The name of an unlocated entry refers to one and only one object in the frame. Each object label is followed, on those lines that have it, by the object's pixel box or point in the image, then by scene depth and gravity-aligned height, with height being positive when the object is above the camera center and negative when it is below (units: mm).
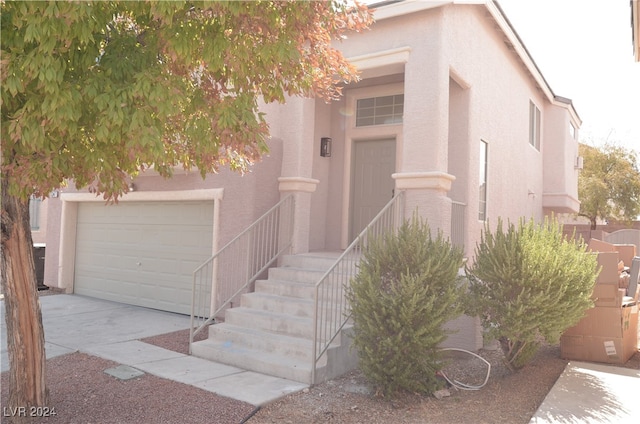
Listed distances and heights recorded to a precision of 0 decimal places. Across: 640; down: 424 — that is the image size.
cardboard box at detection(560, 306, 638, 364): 5910 -1219
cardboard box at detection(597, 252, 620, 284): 5984 -306
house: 6793 +943
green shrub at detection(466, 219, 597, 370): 5043 -473
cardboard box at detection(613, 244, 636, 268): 10891 -170
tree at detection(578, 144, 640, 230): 22062 +2589
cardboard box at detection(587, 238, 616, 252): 8828 -48
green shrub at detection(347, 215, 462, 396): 4617 -657
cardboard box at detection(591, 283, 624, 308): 5934 -600
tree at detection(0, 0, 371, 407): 3348 +996
